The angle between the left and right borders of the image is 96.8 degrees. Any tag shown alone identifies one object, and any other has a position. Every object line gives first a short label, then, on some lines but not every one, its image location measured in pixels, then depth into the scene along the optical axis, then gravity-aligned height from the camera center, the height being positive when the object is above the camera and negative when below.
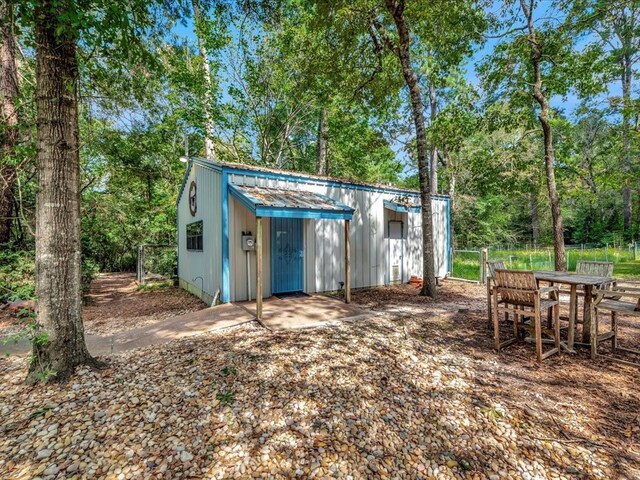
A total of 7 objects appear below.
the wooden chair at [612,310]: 3.51 -0.99
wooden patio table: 3.72 -0.84
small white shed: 6.07 +0.21
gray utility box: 6.30 -0.01
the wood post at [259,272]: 4.85 -0.52
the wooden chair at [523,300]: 3.60 -0.89
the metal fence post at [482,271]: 9.40 -1.21
